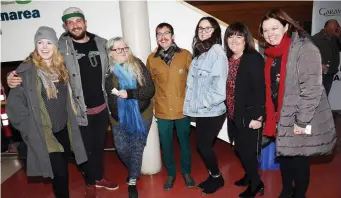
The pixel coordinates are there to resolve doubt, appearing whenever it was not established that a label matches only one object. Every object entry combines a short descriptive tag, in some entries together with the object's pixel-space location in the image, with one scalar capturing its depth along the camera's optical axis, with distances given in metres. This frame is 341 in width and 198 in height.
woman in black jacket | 2.24
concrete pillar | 2.84
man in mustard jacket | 2.59
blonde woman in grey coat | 2.16
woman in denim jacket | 2.35
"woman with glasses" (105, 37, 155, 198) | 2.48
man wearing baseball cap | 2.50
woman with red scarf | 1.94
